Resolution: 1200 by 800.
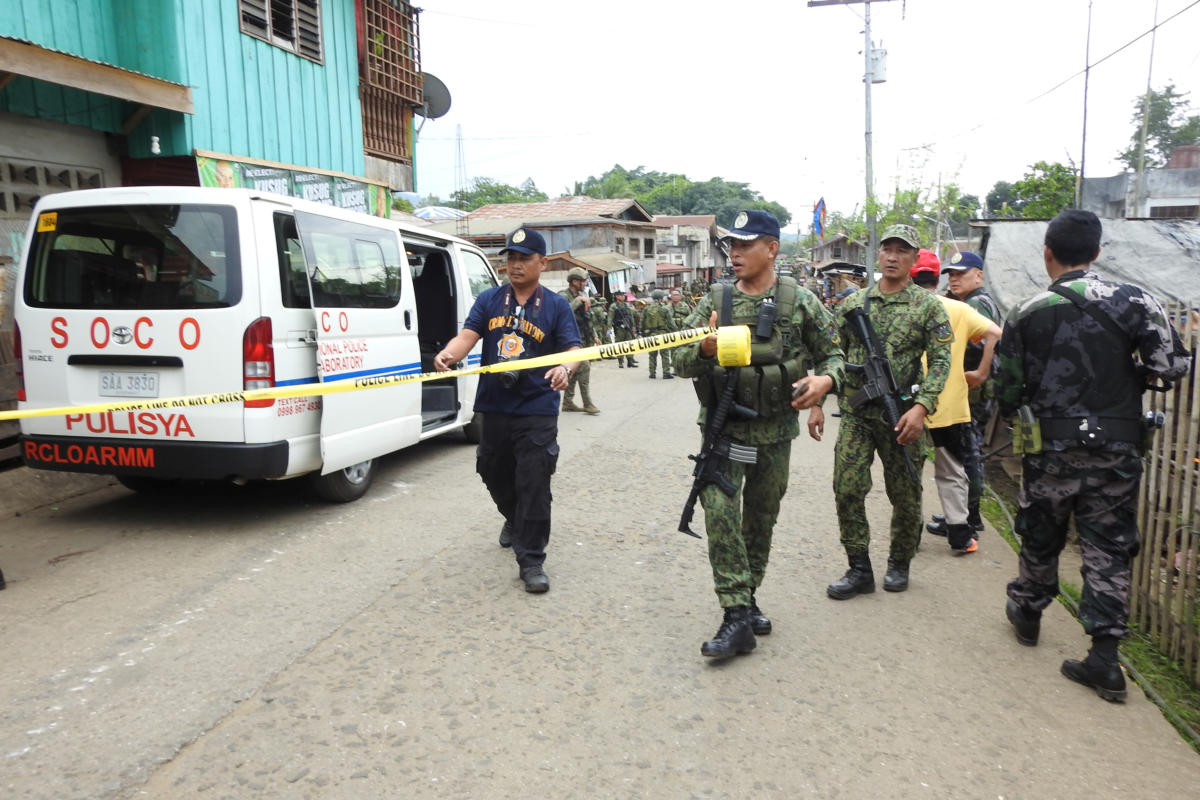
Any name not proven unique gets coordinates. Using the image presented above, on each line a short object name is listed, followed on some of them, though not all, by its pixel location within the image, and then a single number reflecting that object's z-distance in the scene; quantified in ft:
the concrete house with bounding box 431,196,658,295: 89.15
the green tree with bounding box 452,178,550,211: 220.43
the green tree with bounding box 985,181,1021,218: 233.35
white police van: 14.64
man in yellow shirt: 14.61
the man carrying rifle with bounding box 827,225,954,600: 12.90
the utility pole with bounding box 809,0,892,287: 61.87
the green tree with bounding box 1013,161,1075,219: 87.04
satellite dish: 45.11
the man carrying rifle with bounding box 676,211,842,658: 10.78
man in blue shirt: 13.29
